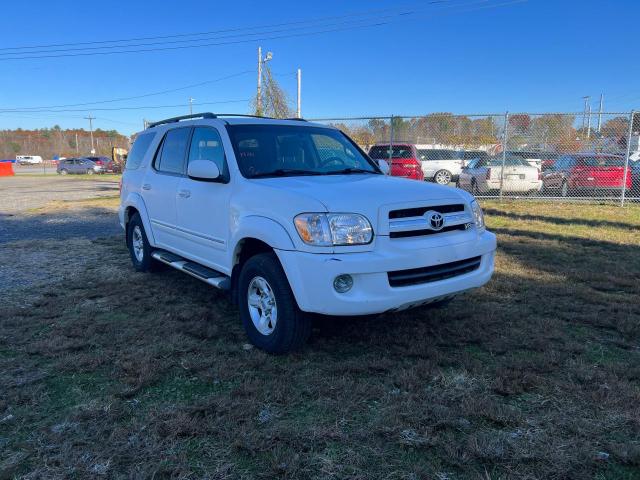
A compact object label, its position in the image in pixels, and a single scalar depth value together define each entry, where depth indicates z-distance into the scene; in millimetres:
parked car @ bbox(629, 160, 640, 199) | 13102
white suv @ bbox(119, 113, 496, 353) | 3342
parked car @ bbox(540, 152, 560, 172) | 13879
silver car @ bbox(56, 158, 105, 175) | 42469
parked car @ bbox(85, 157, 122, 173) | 42394
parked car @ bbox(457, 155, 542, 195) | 13836
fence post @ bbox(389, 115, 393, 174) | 12830
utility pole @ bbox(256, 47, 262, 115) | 25212
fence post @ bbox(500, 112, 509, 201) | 12610
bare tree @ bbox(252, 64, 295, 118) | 25156
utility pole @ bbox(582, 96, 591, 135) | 11945
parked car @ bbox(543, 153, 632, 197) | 13234
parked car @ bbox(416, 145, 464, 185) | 17672
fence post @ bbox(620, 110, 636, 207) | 11643
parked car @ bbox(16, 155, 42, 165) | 74562
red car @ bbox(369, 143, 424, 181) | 14234
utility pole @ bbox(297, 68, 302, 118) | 32647
